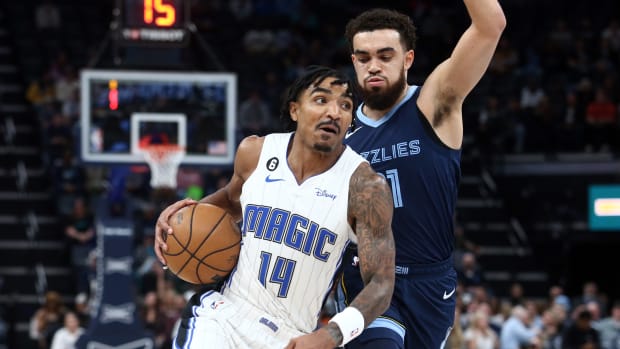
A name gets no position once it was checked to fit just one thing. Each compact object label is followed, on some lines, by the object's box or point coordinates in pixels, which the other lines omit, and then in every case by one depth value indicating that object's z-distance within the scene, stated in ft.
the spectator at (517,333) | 50.49
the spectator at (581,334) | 50.14
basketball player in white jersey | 17.95
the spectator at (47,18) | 72.84
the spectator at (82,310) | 51.62
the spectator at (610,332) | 52.11
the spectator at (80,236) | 58.44
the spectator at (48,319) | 50.65
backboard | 47.50
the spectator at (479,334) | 49.34
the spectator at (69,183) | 62.03
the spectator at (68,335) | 47.57
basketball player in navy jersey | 19.57
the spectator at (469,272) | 58.03
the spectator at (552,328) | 51.75
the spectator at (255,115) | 63.98
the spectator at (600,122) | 66.69
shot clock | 47.19
